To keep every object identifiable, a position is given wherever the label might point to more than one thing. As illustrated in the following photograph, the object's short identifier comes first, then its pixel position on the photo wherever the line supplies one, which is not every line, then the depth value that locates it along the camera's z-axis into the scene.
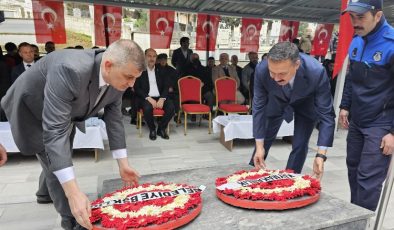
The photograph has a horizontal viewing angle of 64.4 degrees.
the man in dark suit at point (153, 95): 4.92
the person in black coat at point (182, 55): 6.55
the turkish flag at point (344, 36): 3.68
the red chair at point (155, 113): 4.96
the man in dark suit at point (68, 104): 1.25
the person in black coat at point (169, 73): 5.46
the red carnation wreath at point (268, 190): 1.41
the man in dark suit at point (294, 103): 1.69
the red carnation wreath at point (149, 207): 1.21
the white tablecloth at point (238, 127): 4.26
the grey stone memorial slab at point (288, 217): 1.28
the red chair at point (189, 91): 5.56
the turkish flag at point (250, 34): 7.45
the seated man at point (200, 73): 6.33
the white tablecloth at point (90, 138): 3.69
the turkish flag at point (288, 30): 7.95
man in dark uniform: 1.83
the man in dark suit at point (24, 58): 4.42
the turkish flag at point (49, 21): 5.89
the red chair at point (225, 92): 5.66
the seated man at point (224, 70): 6.46
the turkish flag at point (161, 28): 6.63
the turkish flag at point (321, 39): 8.31
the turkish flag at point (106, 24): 6.35
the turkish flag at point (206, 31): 7.07
